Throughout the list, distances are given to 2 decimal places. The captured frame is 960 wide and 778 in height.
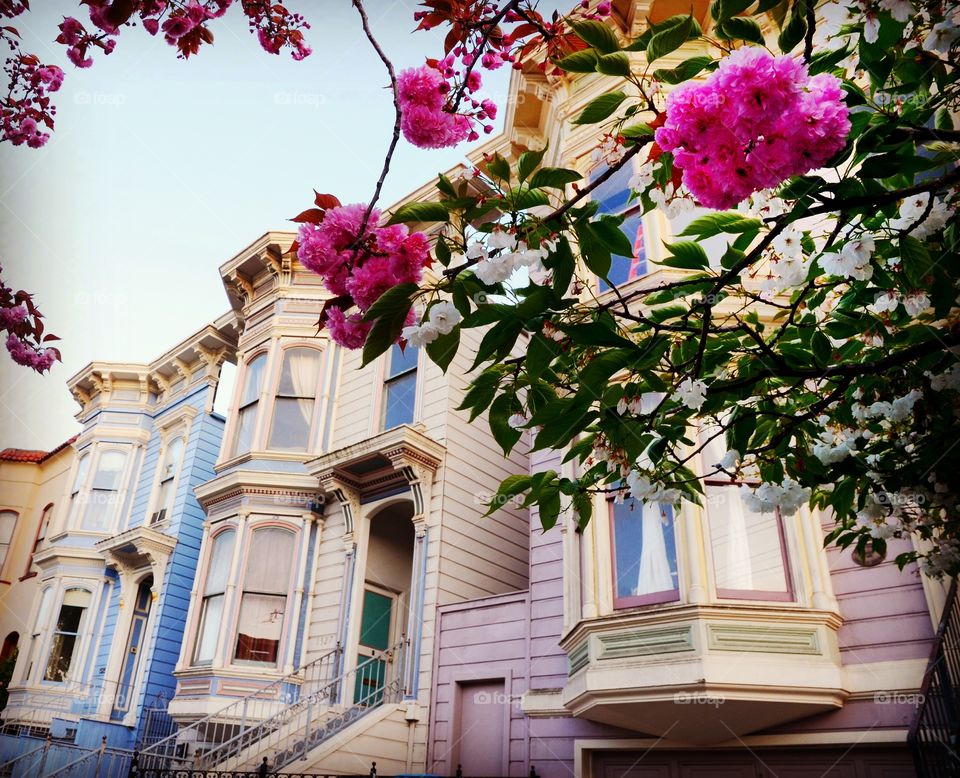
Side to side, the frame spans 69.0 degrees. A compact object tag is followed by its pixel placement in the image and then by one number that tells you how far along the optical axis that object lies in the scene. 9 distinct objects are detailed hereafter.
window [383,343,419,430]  11.40
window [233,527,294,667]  10.58
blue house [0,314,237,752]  13.12
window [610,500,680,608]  6.63
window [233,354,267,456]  12.71
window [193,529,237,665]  11.05
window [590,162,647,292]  8.16
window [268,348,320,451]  12.23
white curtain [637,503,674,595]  6.66
